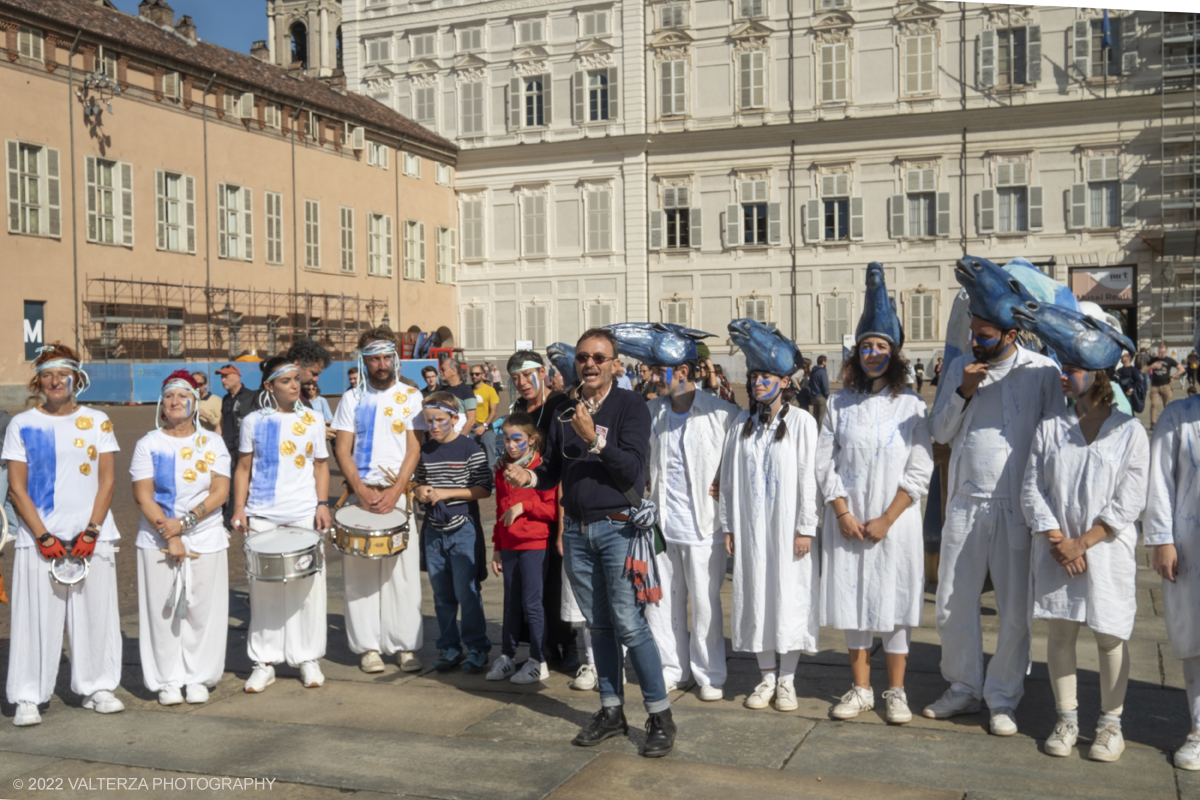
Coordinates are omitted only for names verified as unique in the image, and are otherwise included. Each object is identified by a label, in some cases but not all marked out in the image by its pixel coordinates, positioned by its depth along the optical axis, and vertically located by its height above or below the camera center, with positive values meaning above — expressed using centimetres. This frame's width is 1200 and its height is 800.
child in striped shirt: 670 -83
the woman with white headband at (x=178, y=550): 621 -89
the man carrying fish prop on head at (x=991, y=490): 538 -54
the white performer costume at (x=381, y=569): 684 -110
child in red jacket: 649 -103
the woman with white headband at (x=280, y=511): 655 -72
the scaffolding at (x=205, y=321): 2966 +186
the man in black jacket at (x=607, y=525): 509 -65
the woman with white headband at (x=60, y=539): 594 -79
